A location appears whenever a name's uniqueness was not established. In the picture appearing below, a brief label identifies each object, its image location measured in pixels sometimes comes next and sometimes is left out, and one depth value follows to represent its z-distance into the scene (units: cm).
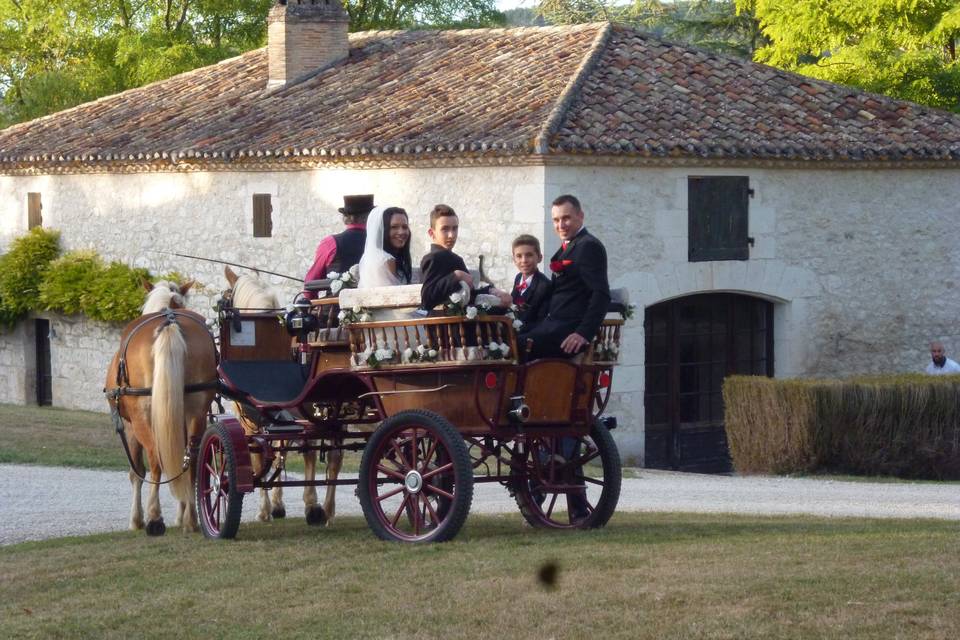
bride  1501
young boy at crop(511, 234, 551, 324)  1455
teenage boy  1357
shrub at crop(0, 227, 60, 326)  4311
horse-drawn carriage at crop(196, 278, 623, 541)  1375
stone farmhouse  3130
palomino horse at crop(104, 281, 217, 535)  1576
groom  1405
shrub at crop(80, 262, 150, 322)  3960
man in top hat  1706
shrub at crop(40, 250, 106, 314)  4129
